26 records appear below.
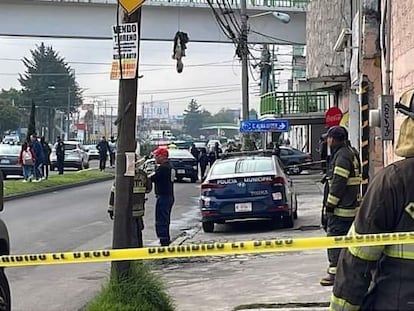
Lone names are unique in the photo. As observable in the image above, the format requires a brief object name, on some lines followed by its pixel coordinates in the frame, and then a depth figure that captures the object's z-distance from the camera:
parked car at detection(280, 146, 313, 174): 41.53
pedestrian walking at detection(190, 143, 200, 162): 38.03
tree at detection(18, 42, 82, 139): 114.19
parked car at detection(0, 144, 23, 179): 33.00
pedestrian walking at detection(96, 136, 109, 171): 42.03
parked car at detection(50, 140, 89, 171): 44.41
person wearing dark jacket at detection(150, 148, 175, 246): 13.20
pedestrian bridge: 34.25
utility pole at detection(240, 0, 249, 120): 31.89
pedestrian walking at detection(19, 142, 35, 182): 28.30
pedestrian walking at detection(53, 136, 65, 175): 36.62
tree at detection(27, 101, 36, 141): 36.21
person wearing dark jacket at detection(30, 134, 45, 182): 29.10
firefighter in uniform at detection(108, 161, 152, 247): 11.22
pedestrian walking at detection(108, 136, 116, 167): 46.34
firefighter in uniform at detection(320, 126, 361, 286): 9.34
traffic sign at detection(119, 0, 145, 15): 8.09
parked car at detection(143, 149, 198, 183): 34.59
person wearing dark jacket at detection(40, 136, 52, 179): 31.28
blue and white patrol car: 15.84
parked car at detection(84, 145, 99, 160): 63.50
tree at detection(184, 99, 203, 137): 178.48
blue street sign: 34.34
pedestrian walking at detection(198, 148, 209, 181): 37.17
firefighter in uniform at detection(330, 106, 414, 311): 3.60
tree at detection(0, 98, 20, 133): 98.50
